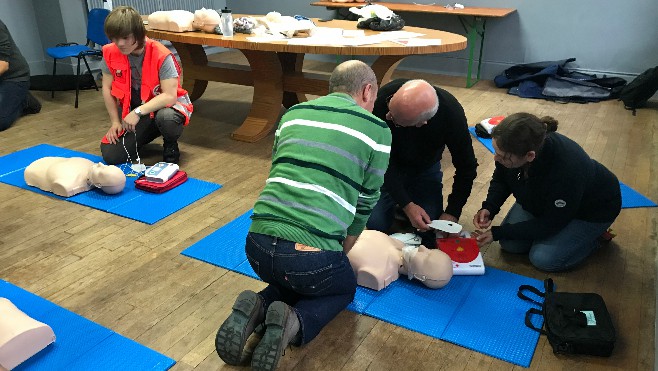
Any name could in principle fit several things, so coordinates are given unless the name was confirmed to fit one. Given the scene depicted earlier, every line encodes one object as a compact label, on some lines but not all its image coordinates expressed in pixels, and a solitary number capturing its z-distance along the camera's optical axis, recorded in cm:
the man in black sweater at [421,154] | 200
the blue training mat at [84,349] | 165
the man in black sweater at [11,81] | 386
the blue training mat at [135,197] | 264
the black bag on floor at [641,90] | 443
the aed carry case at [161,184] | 284
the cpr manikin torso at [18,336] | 160
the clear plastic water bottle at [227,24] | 347
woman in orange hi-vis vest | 299
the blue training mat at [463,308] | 176
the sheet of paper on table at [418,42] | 324
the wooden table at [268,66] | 319
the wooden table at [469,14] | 506
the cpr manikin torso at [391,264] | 199
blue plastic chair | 444
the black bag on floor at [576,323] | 170
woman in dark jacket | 186
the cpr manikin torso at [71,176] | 276
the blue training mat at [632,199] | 273
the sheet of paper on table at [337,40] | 323
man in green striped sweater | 155
